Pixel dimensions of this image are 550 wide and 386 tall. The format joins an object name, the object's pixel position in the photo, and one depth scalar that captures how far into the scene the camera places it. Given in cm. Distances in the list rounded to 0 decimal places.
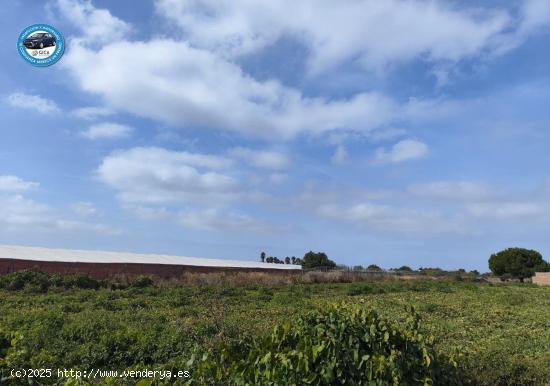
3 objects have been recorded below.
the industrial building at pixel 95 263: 2739
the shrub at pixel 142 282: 2302
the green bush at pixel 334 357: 408
